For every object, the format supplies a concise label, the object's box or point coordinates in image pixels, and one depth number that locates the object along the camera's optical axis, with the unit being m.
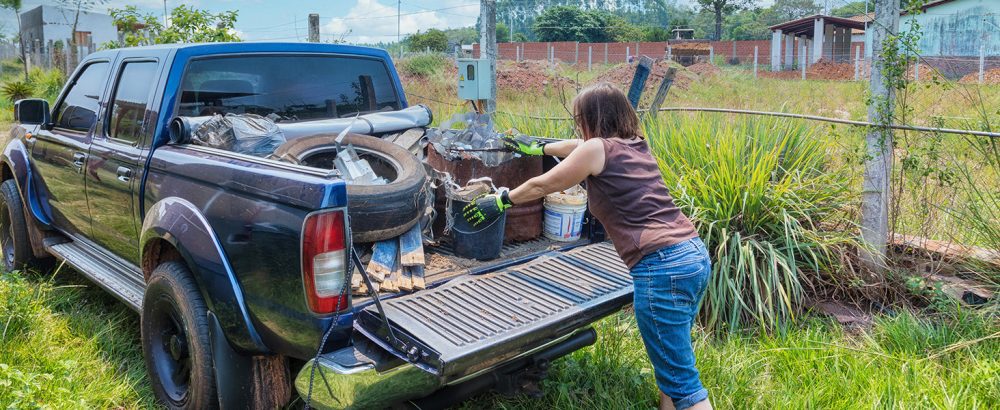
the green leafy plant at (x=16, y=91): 18.45
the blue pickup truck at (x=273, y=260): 2.69
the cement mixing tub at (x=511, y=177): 3.92
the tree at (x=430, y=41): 50.38
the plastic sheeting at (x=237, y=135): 3.77
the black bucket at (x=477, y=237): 3.61
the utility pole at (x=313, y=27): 10.48
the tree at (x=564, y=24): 61.78
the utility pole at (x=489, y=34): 8.32
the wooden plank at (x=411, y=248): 3.25
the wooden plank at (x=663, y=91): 6.48
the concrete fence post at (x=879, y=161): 4.61
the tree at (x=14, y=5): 30.80
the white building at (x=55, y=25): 38.66
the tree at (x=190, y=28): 9.89
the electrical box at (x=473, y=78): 8.22
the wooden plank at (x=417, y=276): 3.17
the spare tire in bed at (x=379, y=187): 3.21
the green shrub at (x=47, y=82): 18.37
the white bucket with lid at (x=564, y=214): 3.95
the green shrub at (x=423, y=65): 27.45
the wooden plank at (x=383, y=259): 3.16
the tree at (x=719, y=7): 68.62
